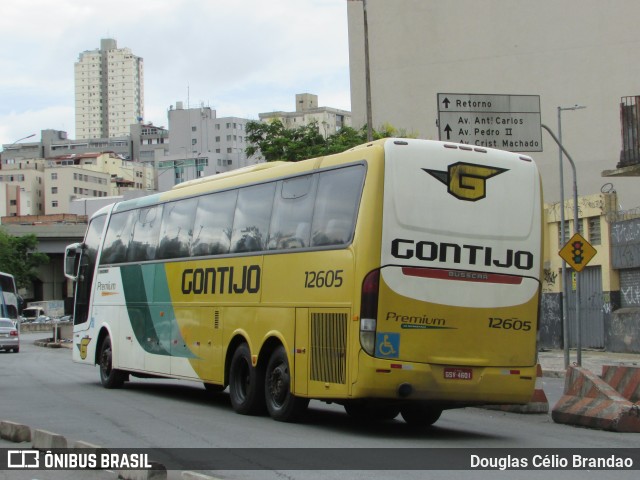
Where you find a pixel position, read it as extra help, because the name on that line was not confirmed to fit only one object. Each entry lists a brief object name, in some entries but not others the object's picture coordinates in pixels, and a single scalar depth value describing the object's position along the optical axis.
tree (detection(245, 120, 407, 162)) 50.54
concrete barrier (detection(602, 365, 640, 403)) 14.70
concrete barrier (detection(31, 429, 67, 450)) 10.27
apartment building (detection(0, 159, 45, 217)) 151.88
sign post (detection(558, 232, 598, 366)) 24.95
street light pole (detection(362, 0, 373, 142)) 38.35
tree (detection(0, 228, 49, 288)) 99.25
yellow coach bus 12.28
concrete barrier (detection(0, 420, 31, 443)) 11.48
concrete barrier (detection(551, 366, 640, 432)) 13.77
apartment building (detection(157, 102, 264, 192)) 148.25
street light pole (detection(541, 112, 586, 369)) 27.12
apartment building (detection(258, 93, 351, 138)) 170.12
